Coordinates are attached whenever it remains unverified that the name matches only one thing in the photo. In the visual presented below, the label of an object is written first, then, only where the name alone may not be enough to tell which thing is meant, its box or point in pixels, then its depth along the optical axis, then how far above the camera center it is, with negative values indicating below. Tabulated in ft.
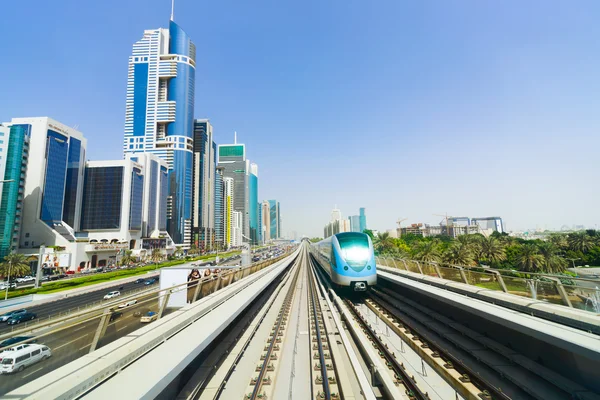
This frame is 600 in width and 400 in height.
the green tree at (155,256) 265.42 -9.37
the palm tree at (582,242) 183.11 -7.09
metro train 48.24 -4.00
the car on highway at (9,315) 81.06 -18.69
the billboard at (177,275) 49.81 -5.24
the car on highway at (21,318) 77.80 -18.73
